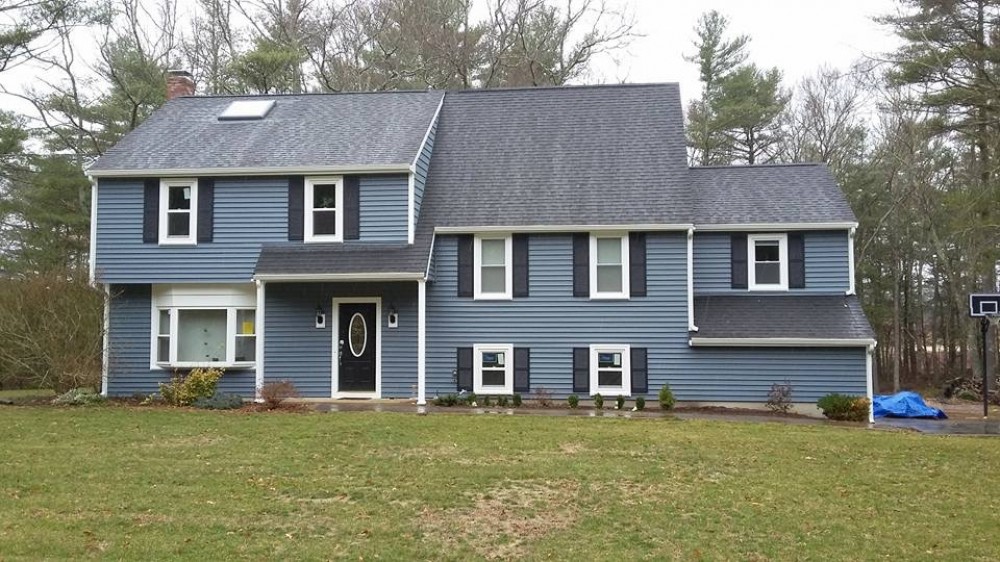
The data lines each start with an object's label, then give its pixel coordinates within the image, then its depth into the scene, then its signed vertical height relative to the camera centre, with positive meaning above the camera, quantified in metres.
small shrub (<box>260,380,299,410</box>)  15.58 -1.44
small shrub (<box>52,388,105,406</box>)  15.82 -1.55
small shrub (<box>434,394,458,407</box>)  16.64 -1.63
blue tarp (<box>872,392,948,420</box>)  17.88 -1.90
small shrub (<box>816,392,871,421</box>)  15.78 -1.65
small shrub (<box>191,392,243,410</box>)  15.52 -1.59
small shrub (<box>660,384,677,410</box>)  16.34 -1.56
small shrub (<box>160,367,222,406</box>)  15.94 -1.35
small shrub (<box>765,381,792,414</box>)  16.67 -1.56
